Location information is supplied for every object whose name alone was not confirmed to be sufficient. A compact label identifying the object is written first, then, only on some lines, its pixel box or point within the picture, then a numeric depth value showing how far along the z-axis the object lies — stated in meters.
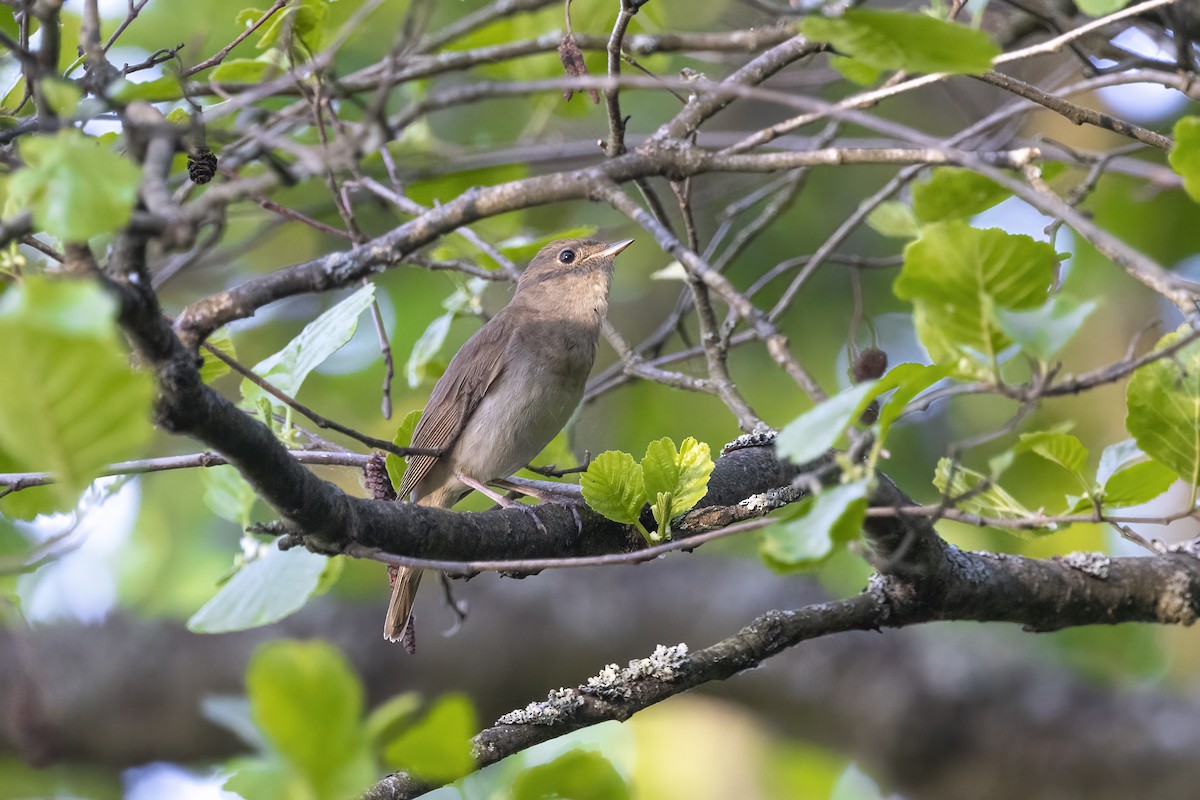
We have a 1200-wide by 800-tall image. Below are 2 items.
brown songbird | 10.11
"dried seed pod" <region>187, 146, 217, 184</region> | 5.63
